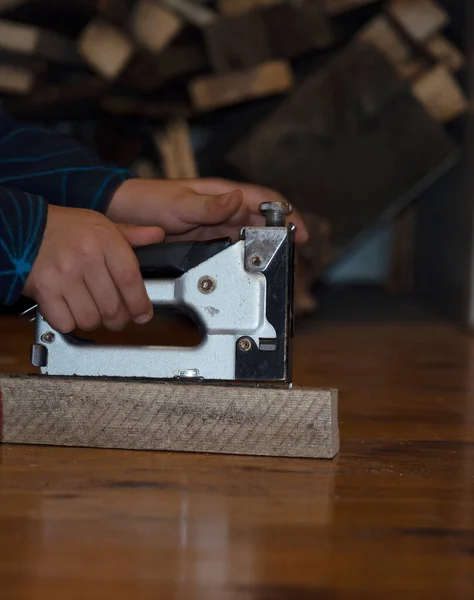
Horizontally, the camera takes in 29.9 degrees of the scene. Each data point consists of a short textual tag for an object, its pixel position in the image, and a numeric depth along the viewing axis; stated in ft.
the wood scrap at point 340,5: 9.98
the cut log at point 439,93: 10.34
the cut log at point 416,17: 10.26
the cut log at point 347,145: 9.92
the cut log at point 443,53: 10.42
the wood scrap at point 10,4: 9.24
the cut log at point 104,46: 9.61
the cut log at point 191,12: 9.63
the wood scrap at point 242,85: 9.82
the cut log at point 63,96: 10.14
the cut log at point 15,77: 10.00
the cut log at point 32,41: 9.59
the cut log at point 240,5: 9.64
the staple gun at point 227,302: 3.90
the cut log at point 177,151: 10.94
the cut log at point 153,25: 9.66
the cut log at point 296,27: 9.80
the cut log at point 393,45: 10.36
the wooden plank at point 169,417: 3.89
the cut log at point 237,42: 9.68
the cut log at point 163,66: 9.89
